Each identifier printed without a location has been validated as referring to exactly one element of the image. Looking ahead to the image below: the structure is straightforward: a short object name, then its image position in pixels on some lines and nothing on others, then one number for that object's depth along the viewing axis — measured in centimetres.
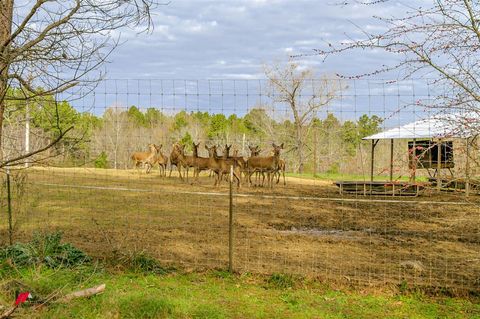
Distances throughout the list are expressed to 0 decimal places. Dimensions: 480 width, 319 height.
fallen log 513
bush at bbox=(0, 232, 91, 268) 677
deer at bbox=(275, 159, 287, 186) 1993
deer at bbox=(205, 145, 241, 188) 1905
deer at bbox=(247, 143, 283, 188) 1964
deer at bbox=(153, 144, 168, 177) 2269
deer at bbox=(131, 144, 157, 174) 2330
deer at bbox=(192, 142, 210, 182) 2033
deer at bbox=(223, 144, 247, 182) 1909
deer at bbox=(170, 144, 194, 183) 2109
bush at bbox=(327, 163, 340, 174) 2410
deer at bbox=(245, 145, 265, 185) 2009
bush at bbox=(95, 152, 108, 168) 2203
